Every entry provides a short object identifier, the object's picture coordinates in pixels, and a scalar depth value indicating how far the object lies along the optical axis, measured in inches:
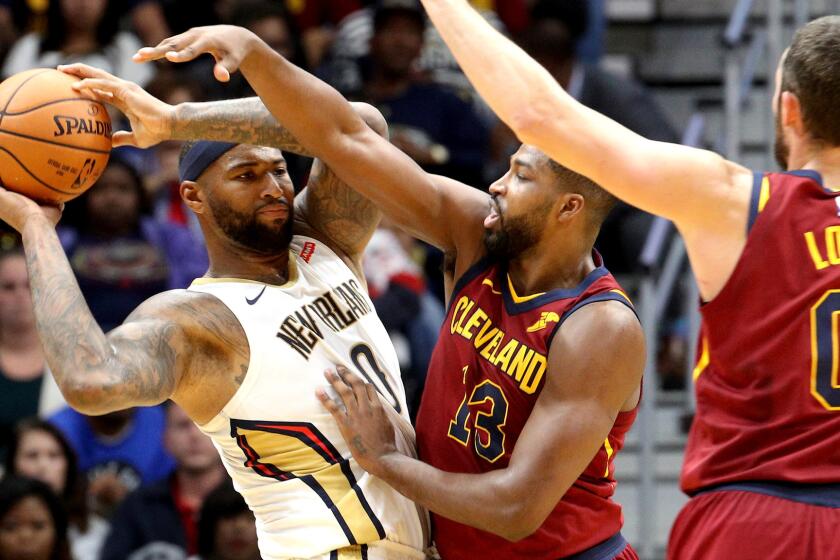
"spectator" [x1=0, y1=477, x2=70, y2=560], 511.8
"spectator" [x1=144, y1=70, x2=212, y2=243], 635.5
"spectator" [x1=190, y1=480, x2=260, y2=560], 519.5
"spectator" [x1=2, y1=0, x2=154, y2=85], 680.4
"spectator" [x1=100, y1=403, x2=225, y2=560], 529.3
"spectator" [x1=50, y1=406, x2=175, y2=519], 561.0
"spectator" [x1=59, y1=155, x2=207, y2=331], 591.5
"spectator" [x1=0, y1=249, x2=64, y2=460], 564.4
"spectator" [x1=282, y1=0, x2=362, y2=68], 770.7
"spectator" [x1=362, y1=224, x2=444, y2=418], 573.0
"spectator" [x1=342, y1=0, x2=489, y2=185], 665.6
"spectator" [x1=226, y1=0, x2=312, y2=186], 660.7
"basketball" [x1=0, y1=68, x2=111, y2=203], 298.5
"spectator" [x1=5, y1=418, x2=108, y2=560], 536.1
